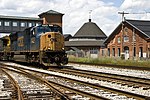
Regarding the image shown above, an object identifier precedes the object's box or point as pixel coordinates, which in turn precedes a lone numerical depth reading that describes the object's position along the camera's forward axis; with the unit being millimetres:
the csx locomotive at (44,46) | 22234
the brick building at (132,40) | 49969
